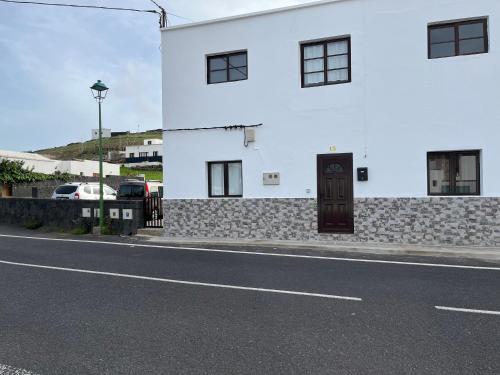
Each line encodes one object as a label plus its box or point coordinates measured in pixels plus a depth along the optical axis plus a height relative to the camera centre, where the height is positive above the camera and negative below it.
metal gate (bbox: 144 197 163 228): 14.62 -0.97
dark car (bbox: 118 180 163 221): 18.23 -0.19
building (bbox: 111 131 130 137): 145.82 +18.85
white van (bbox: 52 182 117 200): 19.25 -0.23
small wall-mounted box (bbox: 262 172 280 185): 12.33 +0.17
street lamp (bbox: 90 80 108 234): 14.41 +3.18
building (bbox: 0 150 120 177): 47.84 +2.91
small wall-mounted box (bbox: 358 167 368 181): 11.37 +0.22
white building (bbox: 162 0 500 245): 10.66 +1.69
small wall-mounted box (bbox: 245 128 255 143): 12.59 +1.49
